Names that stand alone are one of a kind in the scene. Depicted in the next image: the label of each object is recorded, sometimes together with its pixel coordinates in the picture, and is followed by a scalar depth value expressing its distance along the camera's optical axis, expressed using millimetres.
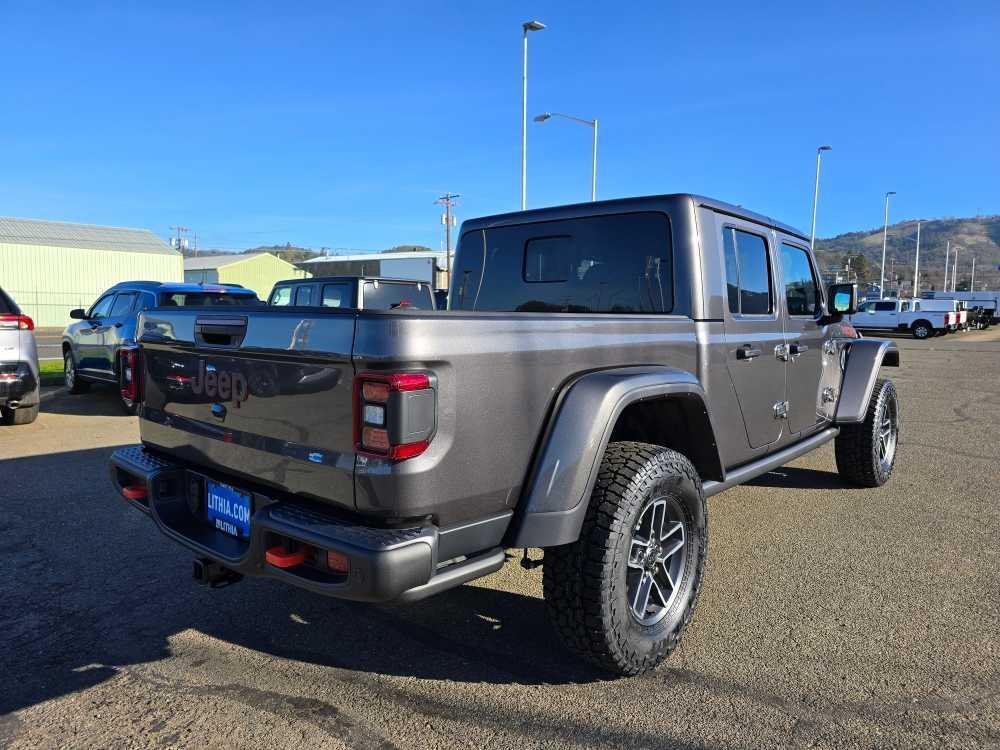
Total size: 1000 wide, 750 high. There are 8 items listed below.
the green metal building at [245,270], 68088
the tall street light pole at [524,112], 20781
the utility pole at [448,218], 53053
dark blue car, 8602
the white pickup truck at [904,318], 31703
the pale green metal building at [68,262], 39656
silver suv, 7164
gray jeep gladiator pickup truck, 2189
